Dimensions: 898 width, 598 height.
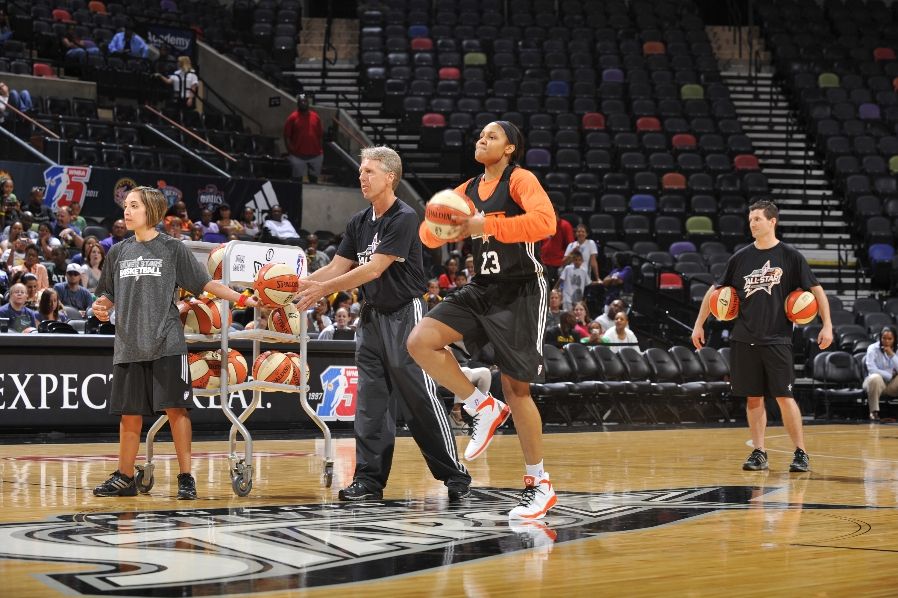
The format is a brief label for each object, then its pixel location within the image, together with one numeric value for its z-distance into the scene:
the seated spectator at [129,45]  21.06
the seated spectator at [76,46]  20.55
